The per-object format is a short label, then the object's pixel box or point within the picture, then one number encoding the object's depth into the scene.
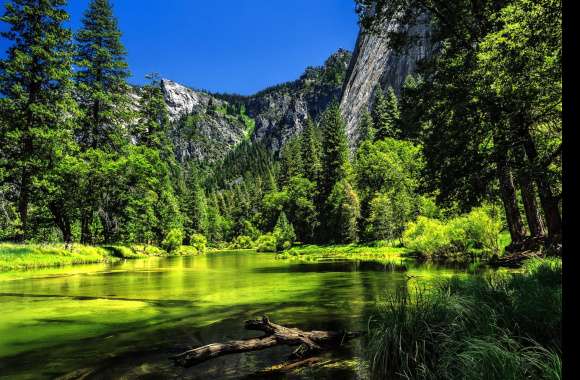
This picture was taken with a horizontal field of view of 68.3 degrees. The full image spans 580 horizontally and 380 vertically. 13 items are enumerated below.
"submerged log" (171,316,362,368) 7.35
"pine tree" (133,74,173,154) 50.12
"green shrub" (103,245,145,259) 35.62
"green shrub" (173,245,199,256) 58.88
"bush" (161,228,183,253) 57.81
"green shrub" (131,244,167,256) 46.02
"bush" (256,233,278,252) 70.05
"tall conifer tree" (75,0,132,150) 37.31
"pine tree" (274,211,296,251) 66.02
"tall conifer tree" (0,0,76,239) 28.08
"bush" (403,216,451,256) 31.50
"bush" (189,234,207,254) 73.69
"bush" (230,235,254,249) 98.81
